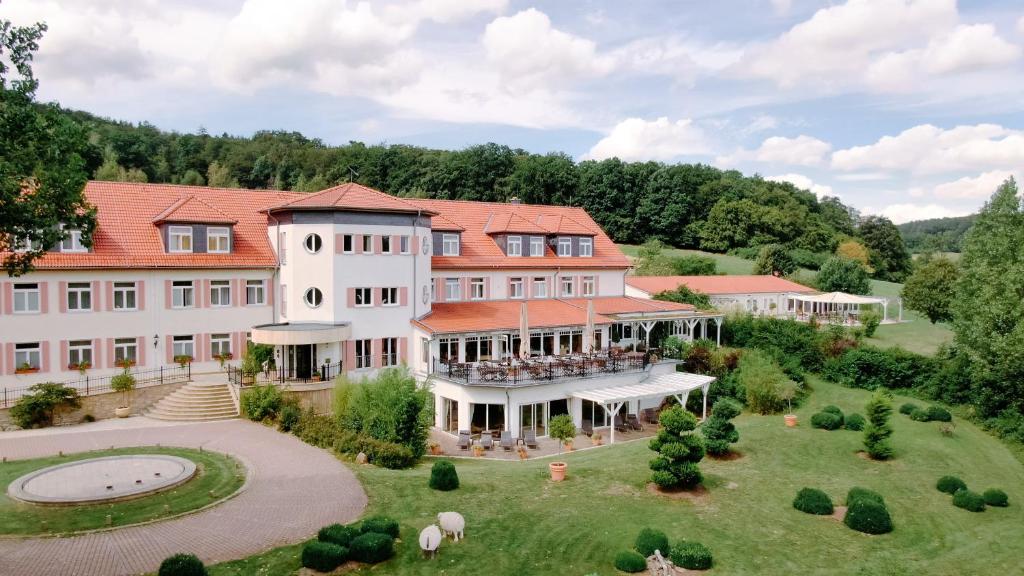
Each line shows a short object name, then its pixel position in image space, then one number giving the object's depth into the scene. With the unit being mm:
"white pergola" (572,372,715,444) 26891
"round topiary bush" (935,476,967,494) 20203
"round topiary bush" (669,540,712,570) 14242
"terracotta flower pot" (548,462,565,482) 19688
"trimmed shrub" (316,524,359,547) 13383
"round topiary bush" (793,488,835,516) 17906
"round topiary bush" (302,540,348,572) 12656
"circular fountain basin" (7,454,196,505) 15836
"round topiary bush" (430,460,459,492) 17953
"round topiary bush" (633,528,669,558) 14523
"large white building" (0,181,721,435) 26391
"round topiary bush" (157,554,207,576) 11266
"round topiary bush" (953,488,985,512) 18986
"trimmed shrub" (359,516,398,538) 13992
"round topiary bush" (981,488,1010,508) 19453
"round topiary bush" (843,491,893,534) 16859
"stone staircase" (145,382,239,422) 25266
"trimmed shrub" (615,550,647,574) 13852
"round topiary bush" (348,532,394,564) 13117
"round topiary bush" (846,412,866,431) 26538
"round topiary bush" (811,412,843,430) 26734
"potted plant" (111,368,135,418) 25391
